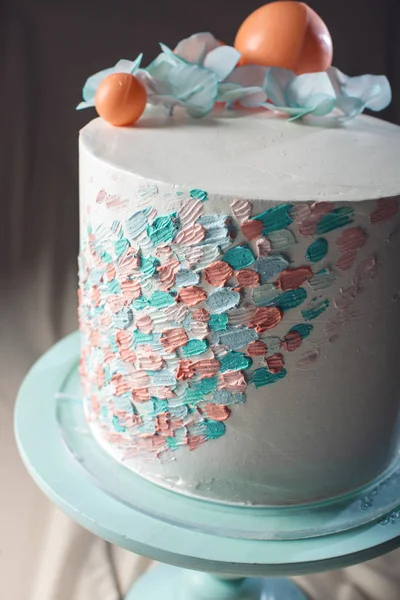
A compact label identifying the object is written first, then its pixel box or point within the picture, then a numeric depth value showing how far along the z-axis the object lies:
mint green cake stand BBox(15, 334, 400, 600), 0.85
